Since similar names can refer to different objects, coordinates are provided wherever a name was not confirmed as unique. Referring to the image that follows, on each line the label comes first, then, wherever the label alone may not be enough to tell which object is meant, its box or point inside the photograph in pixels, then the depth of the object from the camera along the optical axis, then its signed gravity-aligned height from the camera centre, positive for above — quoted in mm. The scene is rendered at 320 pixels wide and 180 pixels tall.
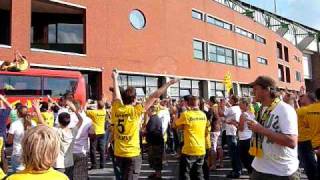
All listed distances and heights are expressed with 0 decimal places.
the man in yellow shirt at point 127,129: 4945 -403
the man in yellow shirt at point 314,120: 5526 -339
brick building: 19149 +4607
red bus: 14026 +930
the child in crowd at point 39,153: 2048 -309
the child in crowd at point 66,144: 5155 -645
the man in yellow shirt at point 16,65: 14234 +1782
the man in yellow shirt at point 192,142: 5940 -726
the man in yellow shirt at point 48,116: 7367 -268
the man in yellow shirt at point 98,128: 8793 -682
